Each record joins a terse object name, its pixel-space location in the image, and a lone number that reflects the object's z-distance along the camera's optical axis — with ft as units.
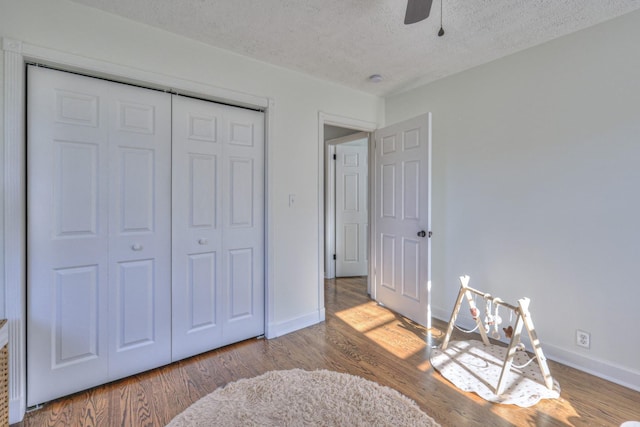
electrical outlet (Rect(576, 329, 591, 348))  7.16
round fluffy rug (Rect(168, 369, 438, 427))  5.44
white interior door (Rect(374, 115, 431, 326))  9.45
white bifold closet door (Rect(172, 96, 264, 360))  7.57
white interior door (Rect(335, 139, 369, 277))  15.94
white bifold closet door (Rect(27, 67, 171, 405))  5.93
